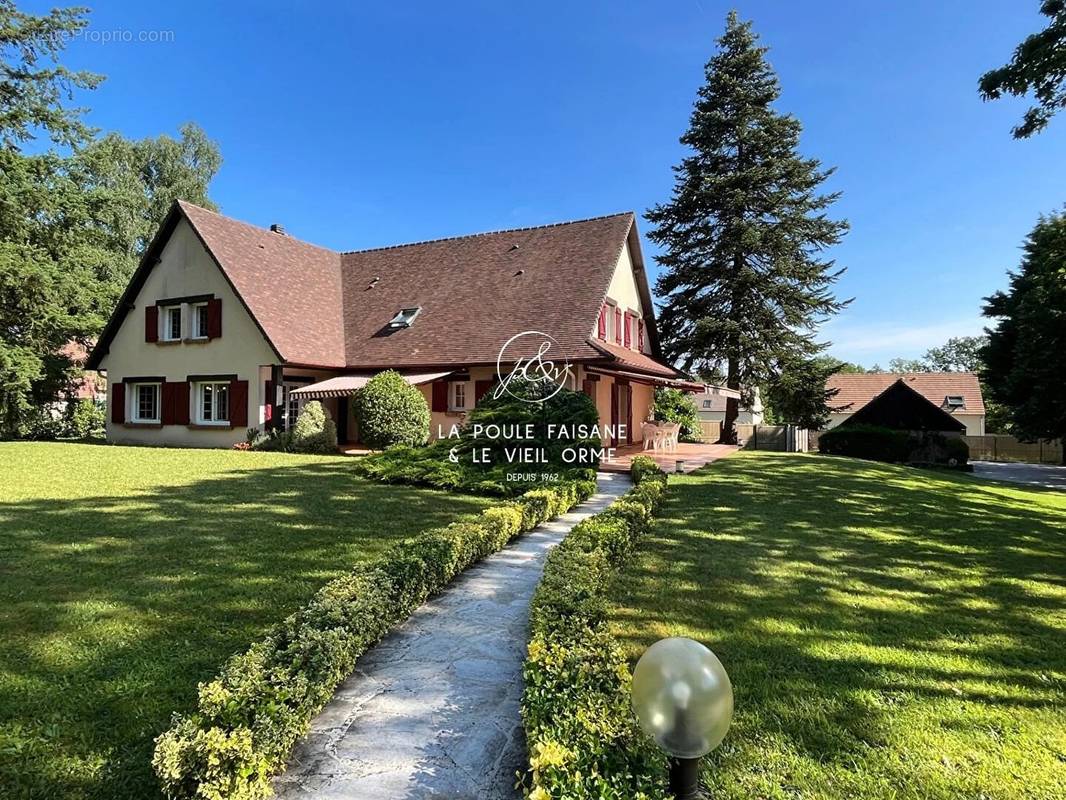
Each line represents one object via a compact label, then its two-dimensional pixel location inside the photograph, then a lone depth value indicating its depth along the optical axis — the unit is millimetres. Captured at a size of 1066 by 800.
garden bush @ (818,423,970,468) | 26453
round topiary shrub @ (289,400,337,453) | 20281
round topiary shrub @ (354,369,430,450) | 18234
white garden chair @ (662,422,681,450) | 22303
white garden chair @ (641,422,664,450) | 22312
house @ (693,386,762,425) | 52969
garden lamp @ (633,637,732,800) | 2297
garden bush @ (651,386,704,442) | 29391
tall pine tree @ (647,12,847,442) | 27938
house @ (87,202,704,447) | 20891
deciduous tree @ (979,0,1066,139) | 11031
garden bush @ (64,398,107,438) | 28672
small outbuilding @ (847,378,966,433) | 32438
